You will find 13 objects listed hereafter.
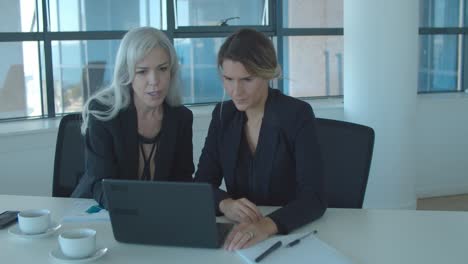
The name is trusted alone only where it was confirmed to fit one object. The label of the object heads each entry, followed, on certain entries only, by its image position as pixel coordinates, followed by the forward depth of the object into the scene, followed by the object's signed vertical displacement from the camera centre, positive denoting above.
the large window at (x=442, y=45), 4.88 +0.03
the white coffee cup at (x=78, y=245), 1.48 -0.46
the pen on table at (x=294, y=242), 1.56 -0.49
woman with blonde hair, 2.12 -0.23
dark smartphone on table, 1.79 -0.48
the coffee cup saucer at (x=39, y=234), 1.67 -0.48
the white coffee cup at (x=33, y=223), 1.67 -0.46
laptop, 1.50 -0.40
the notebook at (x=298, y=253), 1.46 -0.50
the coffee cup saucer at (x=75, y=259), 1.48 -0.49
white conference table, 1.51 -0.50
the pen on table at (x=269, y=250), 1.47 -0.49
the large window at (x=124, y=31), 3.76 +0.09
